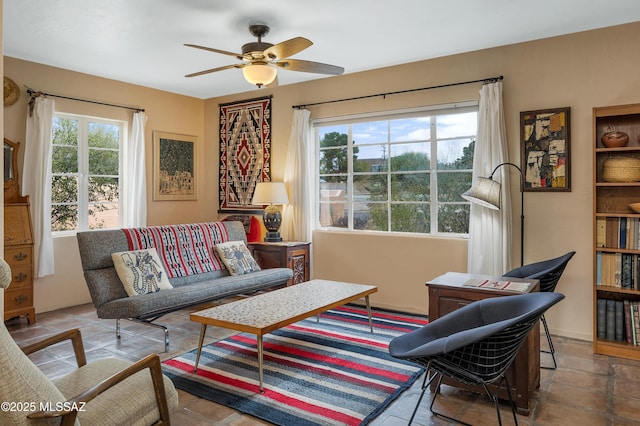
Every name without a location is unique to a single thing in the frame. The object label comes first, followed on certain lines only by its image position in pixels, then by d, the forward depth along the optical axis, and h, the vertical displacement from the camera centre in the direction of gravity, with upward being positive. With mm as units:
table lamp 5172 +121
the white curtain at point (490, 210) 3979 +44
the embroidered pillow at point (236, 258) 4520 -489
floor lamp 3732 +160
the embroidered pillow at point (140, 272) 3613 -515
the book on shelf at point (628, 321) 3303 -822
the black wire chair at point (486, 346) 1884 -604
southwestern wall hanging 5727 +808
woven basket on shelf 3309 +325
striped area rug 2510 -1104
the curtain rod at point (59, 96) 4512 +1240
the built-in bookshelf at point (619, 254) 3293 -322
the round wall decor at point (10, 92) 4328 +1175
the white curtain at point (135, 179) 5395 +389
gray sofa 3398 -677
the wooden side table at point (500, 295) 2432 -649
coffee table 2822 -707
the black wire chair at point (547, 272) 3068 -439
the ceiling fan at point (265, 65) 3355 +1148
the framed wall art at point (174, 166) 5746 +605
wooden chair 1335 -674
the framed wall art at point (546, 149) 3797 +555
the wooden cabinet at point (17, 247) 4070 -340
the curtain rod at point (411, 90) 4090 +1269
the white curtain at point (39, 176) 4469 +350
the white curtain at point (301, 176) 5266 +424
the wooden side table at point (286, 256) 4910 -513
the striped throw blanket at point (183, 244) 4109 -326
